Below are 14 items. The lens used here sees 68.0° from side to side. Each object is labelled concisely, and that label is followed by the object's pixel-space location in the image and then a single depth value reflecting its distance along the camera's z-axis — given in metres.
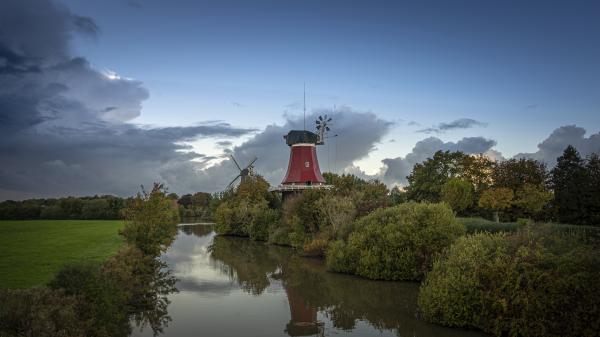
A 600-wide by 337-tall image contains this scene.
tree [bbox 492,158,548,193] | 45.91
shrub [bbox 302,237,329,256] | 30.91
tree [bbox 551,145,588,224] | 39.72
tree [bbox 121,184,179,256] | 21.81
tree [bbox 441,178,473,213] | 46.91
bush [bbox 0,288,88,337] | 8.91
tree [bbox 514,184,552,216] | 42.09
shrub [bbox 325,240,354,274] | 24.55
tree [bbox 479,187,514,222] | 43.94
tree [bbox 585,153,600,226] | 38.50
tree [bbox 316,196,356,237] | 28.97
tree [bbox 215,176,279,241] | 50.00
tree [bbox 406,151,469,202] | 52.88
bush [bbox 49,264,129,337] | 11.07
